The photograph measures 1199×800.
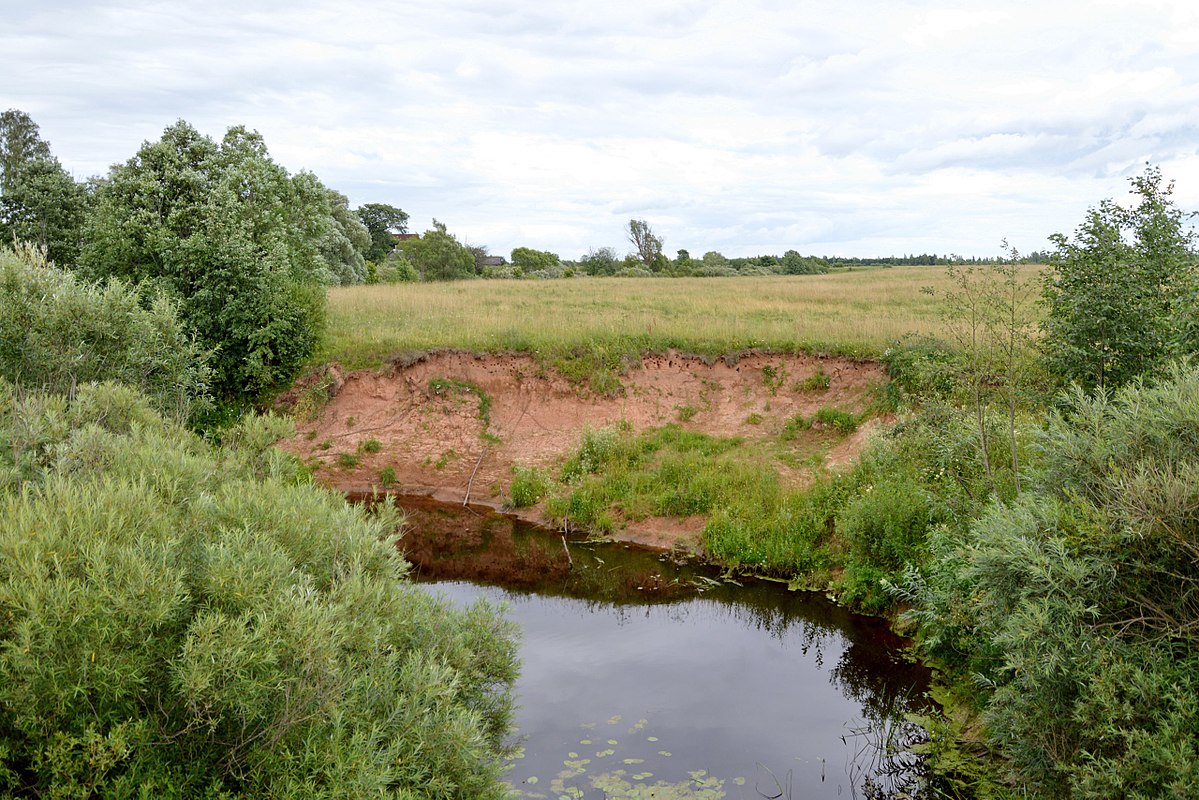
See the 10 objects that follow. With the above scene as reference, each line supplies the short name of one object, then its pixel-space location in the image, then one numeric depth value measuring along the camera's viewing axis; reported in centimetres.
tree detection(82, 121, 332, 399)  2225
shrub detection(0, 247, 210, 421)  970
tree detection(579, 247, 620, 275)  7425
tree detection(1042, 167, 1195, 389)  1111
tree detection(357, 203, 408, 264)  8162
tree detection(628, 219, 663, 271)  7675
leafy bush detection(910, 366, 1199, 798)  589
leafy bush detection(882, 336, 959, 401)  1462
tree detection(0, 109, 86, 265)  3178
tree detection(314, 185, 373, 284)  4822
